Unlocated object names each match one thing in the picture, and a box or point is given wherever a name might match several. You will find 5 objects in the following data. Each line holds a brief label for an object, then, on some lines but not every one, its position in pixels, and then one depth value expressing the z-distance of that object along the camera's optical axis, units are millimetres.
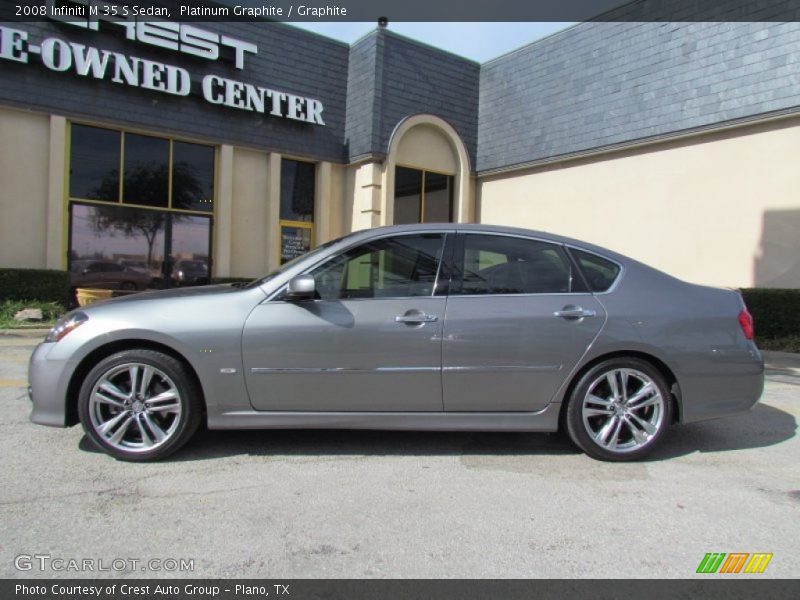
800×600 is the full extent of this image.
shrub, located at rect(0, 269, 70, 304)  10461
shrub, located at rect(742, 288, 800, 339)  9641
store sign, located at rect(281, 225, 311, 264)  13898
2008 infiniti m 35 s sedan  3680
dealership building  10617
